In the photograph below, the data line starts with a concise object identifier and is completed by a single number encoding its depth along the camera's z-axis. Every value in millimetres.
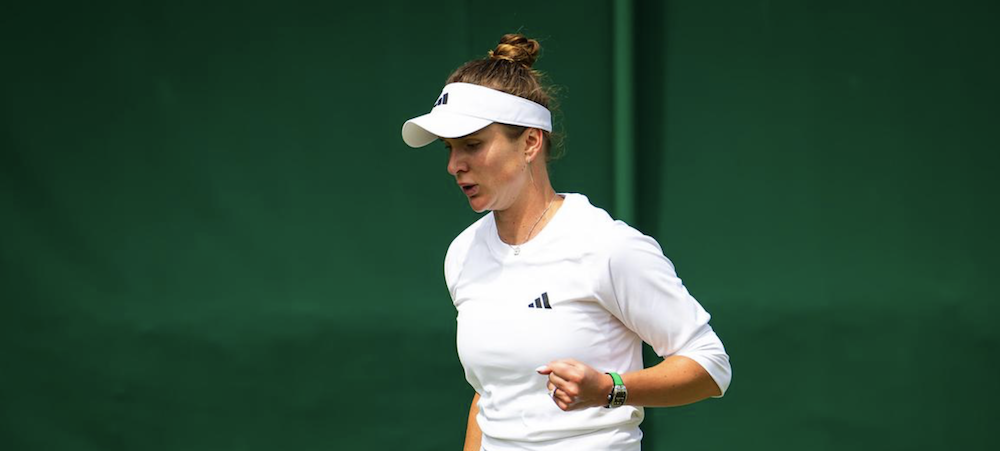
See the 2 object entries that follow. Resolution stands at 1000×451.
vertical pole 15105
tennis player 13872
